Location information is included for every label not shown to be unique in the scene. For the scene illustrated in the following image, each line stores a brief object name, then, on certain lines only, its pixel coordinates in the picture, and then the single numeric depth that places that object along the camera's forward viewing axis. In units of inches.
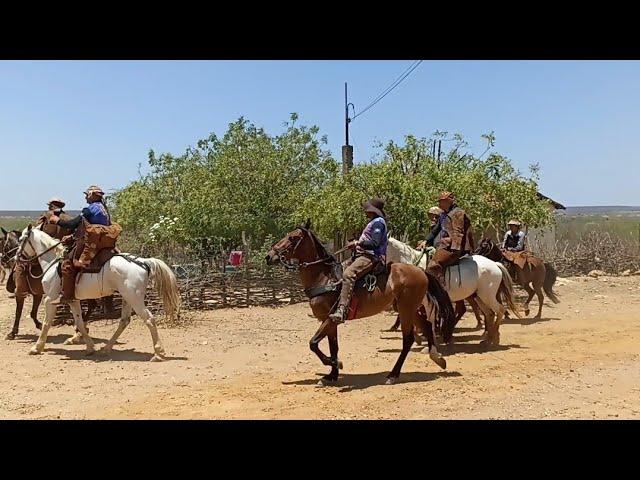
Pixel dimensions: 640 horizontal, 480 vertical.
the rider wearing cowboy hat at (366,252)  264.5
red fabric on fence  557.9
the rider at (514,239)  485.1
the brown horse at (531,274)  466.5
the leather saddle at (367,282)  273.3
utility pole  619.2
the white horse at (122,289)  332.8
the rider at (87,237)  333.4
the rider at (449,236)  349.7
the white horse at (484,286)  357.4
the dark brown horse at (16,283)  389.1
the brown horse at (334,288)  273.1
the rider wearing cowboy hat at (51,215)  411.5
